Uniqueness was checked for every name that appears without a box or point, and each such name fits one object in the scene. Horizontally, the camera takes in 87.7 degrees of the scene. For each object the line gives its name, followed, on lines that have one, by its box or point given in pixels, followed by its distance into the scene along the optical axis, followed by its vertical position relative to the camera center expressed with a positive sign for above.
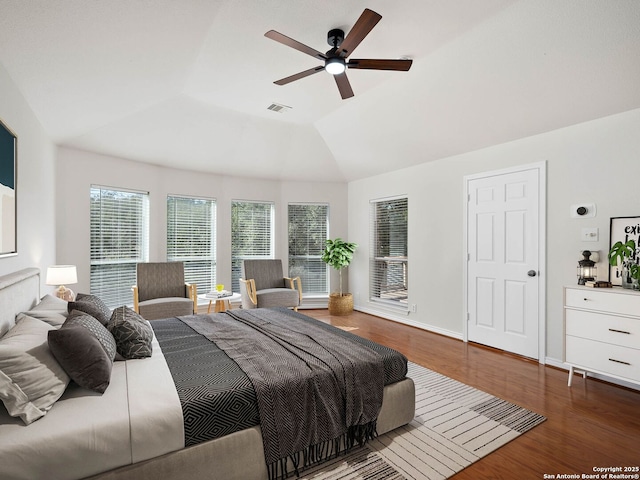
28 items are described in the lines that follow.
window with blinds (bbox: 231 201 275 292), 6.20 +0.12
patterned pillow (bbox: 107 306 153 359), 2.23 -0.67
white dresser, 2.74 -0.80
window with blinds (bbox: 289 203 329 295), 6.60 -0.11
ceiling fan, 2.08 +1.34
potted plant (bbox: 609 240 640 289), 2.83 -0.18
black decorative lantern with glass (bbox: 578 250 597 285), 3.21 -0.28
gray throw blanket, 1.83 -0.91
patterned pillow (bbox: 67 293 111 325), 2.39 -0.51
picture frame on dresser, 3.01 +0.08
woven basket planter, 6.07 -1.18
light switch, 3.29 +0.06
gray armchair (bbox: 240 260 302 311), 5.28 -0.80
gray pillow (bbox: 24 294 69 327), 2.31 -0.54
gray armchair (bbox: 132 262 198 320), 4.31 -0.75
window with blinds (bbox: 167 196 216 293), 5.60 +0.04
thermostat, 3.32 +0.30
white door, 3.80 -0.25
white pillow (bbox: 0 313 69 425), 1.44 -0.64
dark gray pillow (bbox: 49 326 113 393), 1.70 -0.62
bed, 1.34 -0.87
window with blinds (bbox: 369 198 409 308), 5.58 -0.21
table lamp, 3.46 -0.40
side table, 4.72 -0.96
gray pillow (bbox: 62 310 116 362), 1.96 -0.55
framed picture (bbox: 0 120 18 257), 2.22 +0.33
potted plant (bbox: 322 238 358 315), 6.09 -0.39
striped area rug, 1.97 -1.36
